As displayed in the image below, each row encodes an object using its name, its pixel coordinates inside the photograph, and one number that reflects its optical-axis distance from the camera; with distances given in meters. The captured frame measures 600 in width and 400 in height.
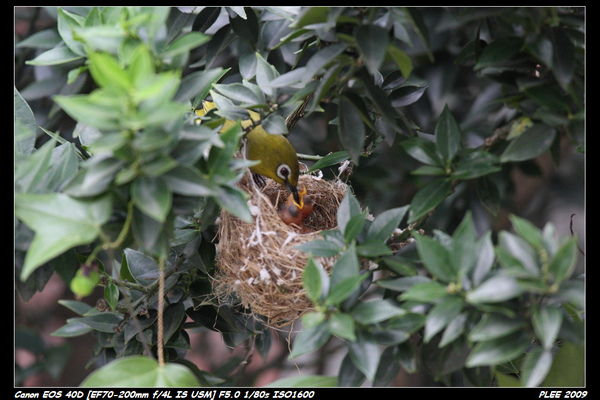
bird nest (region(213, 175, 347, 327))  2.72
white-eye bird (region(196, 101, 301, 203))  2.77
